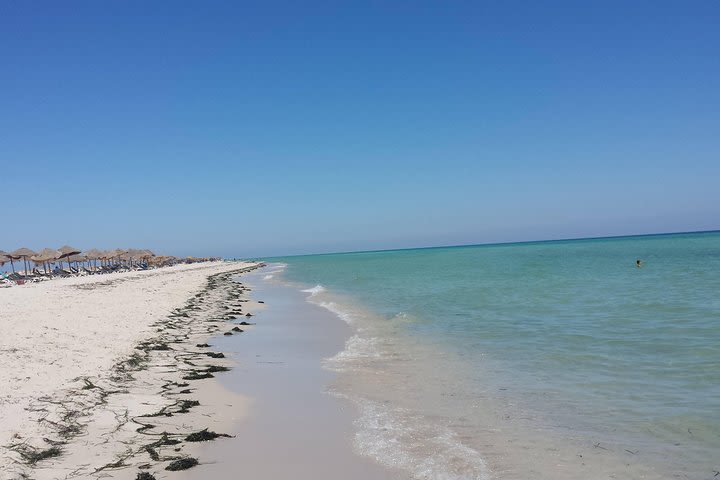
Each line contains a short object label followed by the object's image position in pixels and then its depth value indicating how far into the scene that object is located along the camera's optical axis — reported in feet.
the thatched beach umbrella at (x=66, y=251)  165.30
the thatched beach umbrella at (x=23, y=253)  153.76
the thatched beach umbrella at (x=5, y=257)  153.58
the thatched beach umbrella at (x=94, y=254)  196.15
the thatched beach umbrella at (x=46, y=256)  156.29
